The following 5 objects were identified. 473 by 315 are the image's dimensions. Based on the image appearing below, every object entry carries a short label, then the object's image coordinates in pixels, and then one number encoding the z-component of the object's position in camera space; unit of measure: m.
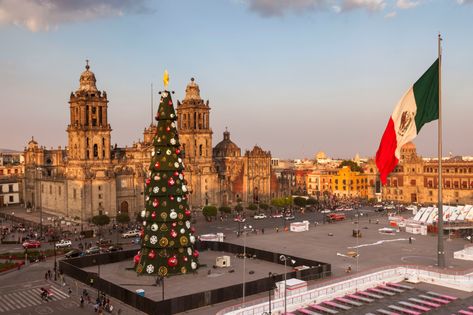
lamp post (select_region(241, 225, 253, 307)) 83.26
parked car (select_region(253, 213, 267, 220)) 99.62
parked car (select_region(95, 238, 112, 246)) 69.06
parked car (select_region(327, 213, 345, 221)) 93.31
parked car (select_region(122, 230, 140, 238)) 76.88
